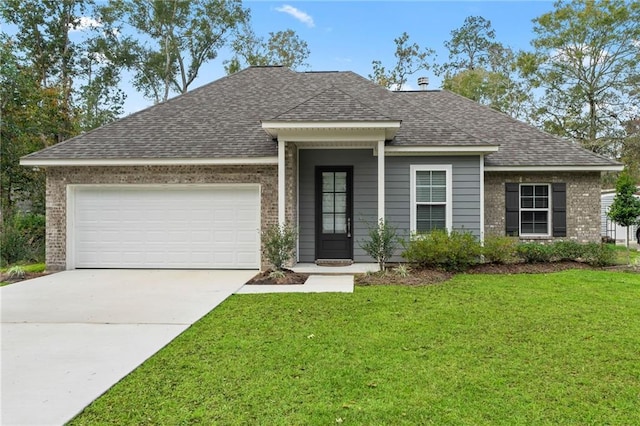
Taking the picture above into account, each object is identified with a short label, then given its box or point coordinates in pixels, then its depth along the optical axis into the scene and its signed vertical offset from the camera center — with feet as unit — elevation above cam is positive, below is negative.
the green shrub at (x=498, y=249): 29.91 -2.66
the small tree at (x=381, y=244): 28.09 -2.17
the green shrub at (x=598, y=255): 30.68 -3.15
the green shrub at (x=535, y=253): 31.17 -3.08
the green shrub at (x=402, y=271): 26.86 -4.05
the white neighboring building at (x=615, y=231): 57.84 -2.41
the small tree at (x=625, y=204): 36.09 +1.03
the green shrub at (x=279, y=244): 27.66 -2.17
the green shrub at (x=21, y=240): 34.22 -2.61
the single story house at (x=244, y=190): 31.40 +1.92
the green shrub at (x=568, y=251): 31.32 -2.91
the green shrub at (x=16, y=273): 28.14 -4.44
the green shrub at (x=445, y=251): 28.48 -2.70
